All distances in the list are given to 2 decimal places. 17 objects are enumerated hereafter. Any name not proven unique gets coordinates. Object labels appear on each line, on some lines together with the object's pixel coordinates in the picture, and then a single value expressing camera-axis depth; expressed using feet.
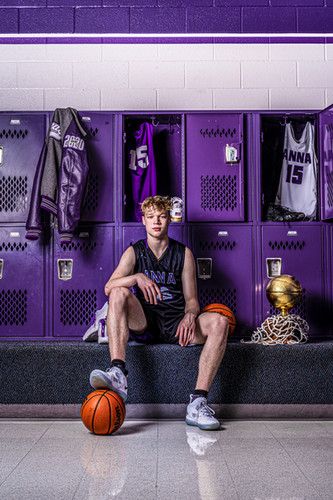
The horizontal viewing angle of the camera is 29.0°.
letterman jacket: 12.61
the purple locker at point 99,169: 13.15
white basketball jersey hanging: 13.80
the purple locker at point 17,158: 13.09
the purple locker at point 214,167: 13.21
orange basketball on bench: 12.09
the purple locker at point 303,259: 13.10
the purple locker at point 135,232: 13.14
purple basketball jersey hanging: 13.62
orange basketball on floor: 9.52
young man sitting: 10.39
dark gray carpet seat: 11.24
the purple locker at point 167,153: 14.10
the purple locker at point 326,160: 13.10
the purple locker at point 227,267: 13.10
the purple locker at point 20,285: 12.93
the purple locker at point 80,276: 12.96
